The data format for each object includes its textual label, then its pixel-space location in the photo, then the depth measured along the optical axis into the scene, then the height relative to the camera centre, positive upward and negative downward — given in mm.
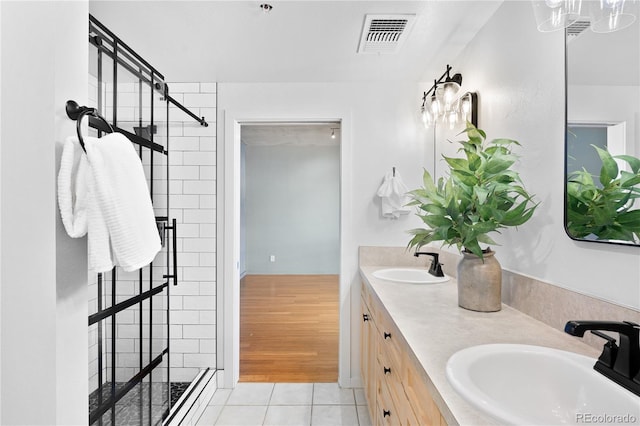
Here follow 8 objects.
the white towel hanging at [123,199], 729 +28
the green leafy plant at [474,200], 1267 +58
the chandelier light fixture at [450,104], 1901 +687
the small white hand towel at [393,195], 2445 +137
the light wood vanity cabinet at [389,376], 938 -650
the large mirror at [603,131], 905 +258
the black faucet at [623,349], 718 -306
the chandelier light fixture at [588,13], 926 +617
